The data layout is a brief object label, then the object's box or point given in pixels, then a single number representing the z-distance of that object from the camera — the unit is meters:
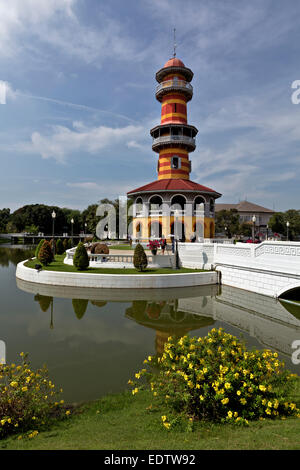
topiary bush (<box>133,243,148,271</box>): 16.45
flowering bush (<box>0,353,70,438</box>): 3.68
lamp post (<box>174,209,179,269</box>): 27.10
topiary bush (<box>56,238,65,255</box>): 29.17
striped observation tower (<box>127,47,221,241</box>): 28.20
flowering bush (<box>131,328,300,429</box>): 3.68
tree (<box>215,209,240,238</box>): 56.77
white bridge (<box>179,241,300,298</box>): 12.54
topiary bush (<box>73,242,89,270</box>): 16.44
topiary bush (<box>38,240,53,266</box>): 17.69
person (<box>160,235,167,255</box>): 20.44
